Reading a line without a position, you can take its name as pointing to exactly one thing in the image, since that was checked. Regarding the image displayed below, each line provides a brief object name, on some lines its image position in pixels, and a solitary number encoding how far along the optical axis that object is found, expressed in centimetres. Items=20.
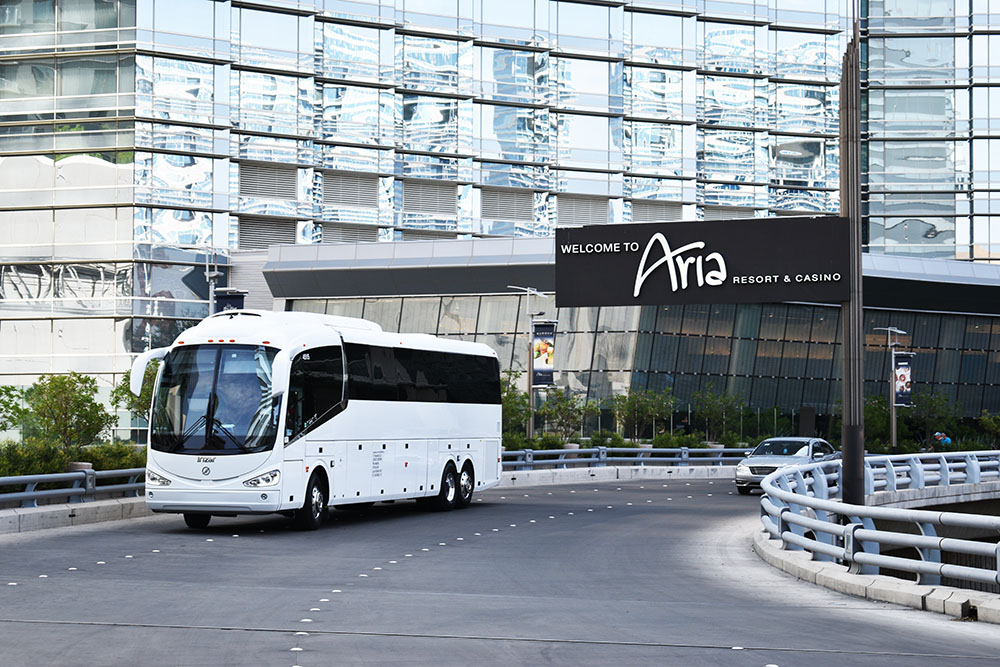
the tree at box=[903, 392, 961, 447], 7012
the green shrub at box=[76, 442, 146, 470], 2862
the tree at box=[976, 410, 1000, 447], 6994
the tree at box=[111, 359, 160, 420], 5250
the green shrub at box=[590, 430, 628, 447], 5709
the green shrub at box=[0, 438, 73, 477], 2586
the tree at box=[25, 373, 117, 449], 4791
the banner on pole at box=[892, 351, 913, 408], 5519
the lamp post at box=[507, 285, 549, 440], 4991
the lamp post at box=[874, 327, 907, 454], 5578
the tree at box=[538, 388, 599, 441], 5725
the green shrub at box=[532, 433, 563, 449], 4951
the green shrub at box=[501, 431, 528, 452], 4747
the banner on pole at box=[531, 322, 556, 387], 4828
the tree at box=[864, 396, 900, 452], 6725
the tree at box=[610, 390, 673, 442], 6266
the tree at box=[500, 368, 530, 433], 5191
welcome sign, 2853
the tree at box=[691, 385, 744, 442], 6681
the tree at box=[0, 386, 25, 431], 4450
